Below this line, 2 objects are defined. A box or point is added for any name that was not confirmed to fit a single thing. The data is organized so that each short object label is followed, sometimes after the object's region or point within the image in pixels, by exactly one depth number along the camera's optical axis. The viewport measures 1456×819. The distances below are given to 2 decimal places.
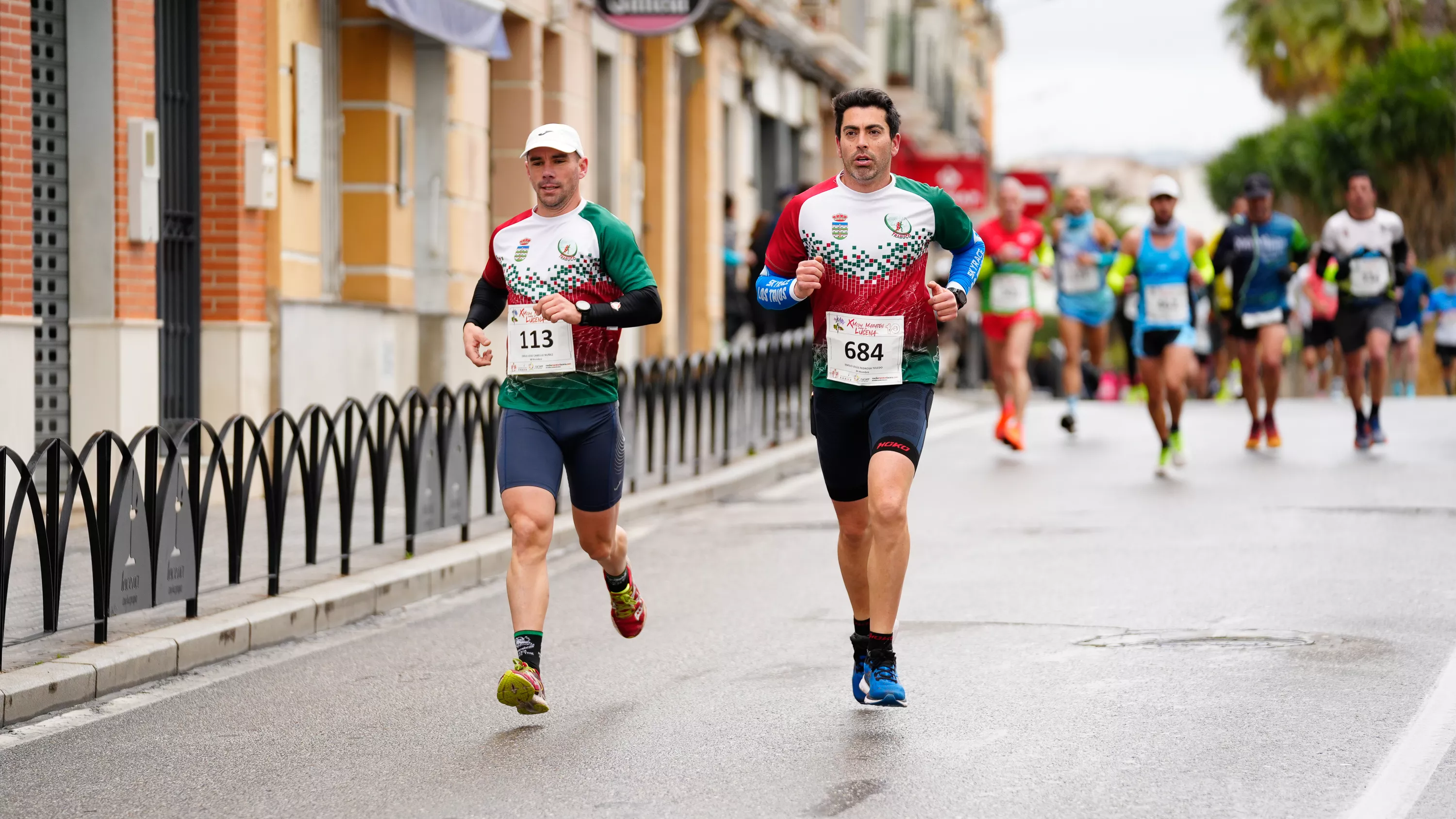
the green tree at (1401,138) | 42.09
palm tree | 49.16
